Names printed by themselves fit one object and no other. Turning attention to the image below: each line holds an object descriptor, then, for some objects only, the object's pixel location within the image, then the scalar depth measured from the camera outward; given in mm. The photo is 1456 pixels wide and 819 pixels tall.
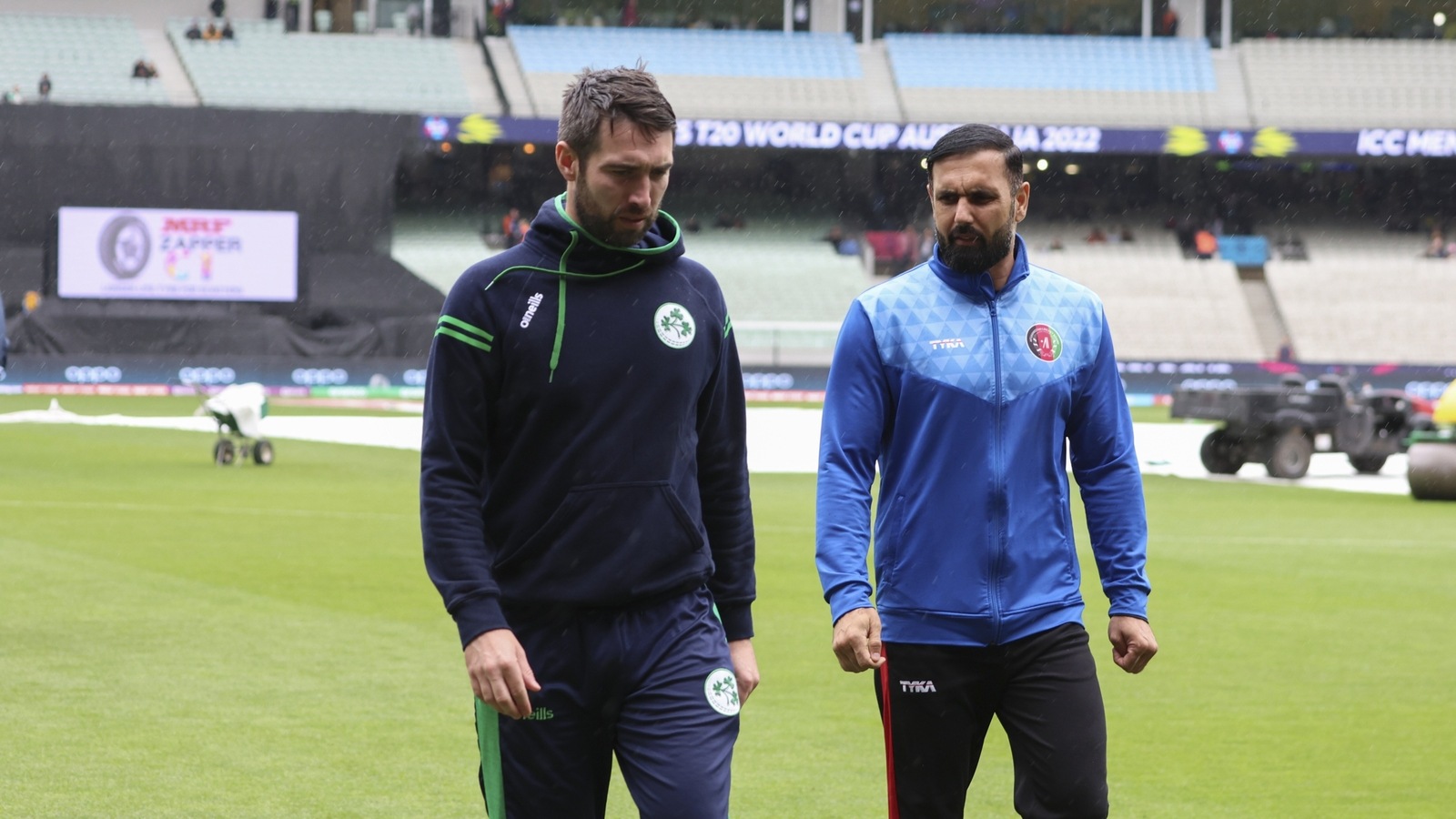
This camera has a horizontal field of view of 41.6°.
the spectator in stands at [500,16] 55656
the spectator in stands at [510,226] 52884
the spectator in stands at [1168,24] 59344
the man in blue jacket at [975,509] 4430
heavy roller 20953
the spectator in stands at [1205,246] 56125
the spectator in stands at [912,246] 53825
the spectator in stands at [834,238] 55438
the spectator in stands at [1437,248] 55906
